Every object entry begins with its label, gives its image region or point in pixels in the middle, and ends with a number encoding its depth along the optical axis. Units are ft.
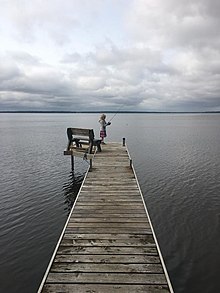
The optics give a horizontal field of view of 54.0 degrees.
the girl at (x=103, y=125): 56.93
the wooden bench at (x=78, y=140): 50.34
